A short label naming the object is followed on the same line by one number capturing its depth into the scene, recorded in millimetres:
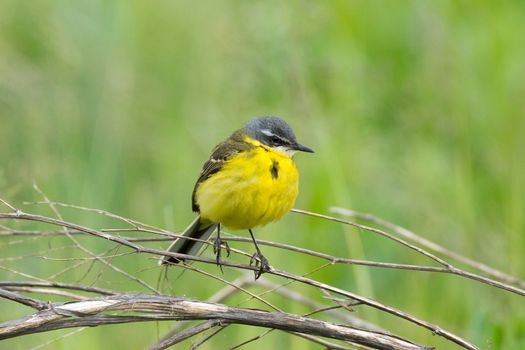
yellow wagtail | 10180
